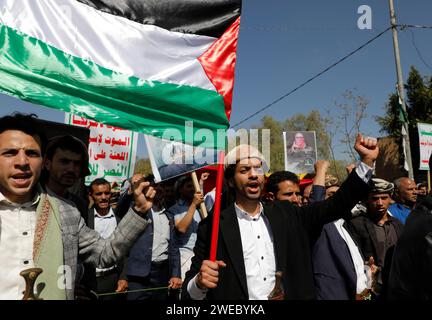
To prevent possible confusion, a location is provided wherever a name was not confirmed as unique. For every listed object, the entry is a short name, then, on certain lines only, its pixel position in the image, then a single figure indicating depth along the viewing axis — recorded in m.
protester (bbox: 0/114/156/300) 1.86
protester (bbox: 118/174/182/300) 4.43
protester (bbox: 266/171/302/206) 3.62
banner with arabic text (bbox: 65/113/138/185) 6.38
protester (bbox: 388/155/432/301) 1.57
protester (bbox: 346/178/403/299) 3.66
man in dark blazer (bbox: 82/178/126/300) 4.29
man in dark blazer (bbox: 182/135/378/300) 2.41
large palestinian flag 2.19
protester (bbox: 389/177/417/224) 5.75
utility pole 11.67
